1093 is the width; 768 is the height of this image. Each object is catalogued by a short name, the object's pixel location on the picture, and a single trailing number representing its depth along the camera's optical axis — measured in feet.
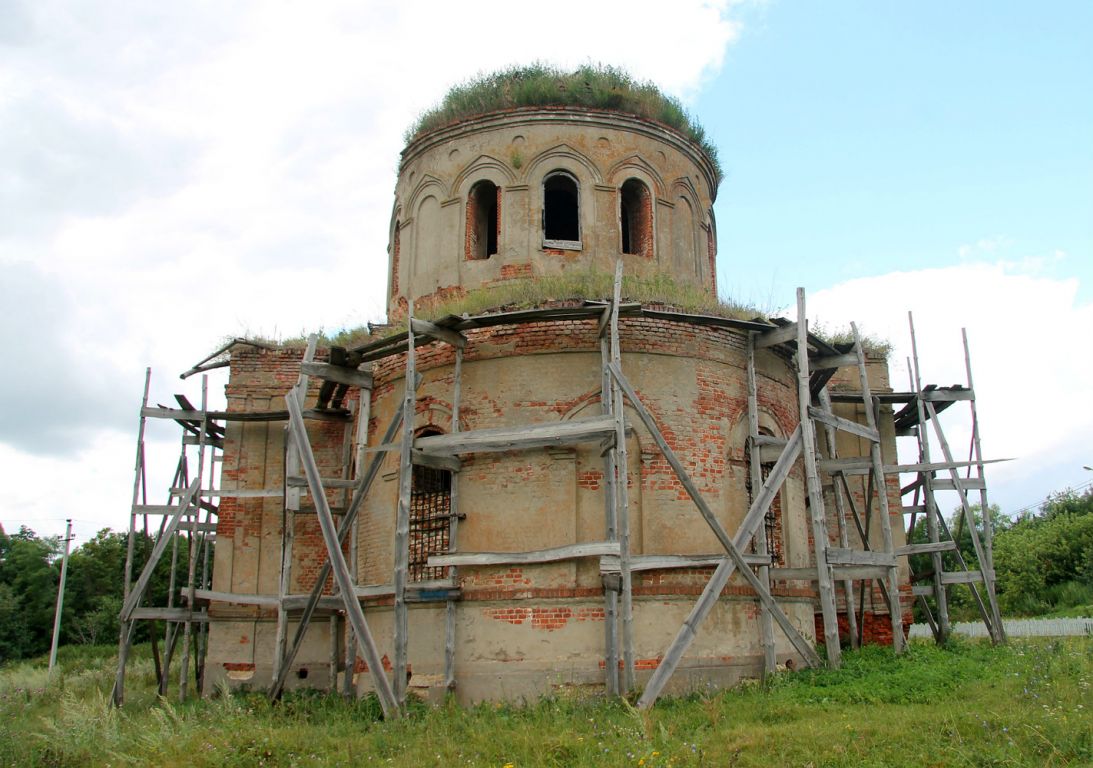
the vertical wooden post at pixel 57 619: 88.78
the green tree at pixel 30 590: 120.06
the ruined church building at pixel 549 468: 37.01
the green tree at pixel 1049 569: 111.86
